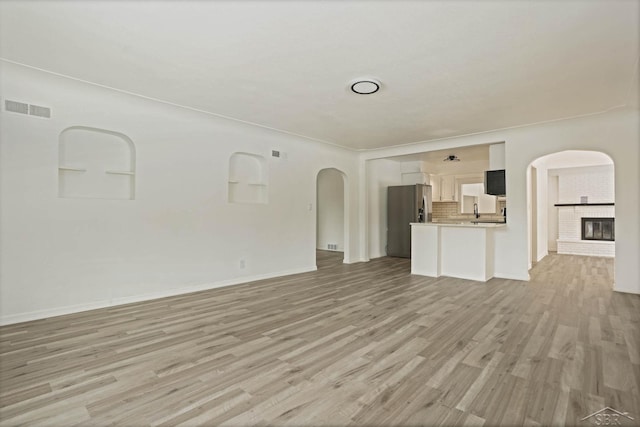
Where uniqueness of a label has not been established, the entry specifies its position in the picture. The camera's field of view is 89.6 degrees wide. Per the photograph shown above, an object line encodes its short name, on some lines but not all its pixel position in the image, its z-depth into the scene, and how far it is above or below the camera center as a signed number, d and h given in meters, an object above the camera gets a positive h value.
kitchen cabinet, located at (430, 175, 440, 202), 9.76 +0.76
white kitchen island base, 5.52 -0.66
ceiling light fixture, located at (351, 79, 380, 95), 3.55 +1.45
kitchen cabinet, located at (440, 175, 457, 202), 9.63 +0.75
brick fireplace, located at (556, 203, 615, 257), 8.49 -0.43
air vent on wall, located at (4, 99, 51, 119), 3.29 +1.09
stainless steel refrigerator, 8.12 +0.03
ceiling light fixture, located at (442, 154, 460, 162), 7.74 +1.38
